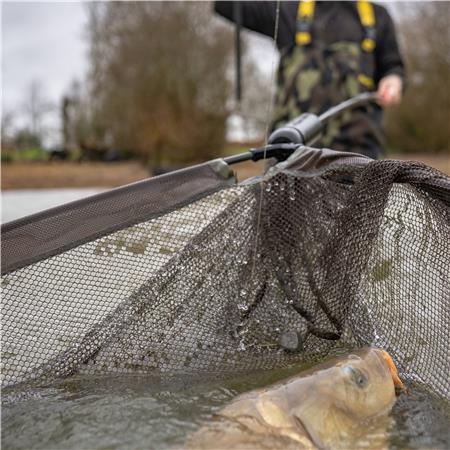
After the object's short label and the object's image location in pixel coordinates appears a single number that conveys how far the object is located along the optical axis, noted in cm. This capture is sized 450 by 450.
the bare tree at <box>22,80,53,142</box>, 3562
